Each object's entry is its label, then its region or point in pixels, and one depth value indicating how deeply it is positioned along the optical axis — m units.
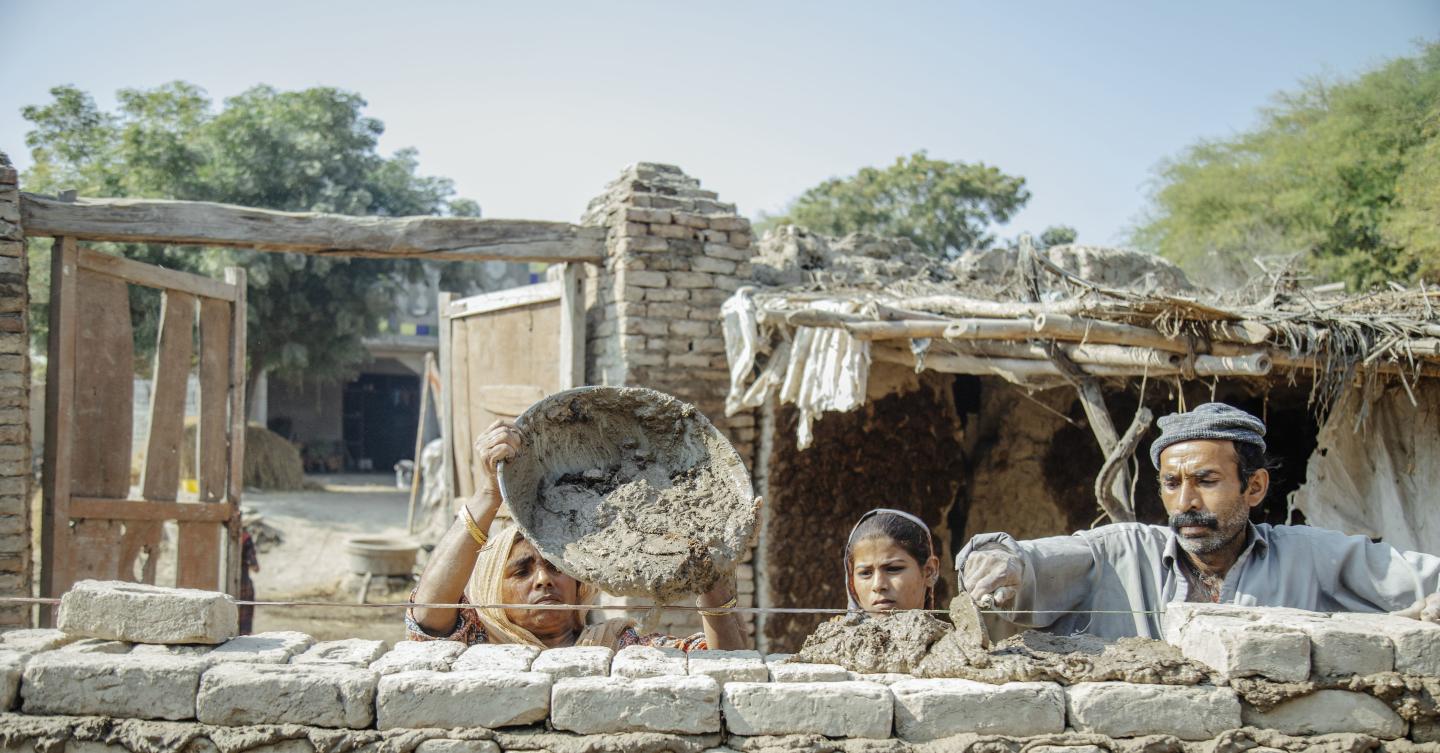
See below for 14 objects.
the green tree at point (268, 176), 15.34
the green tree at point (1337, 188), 11.67
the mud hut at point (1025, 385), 4.11
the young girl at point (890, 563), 3.06
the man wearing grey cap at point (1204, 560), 3.00
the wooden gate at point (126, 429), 5.30
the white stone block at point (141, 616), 2.53
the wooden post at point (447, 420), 6.81
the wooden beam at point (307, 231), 5.26
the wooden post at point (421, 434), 13.73
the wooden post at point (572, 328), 5.92
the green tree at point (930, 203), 23.55
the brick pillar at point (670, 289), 5.65
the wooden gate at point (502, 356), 6.00
